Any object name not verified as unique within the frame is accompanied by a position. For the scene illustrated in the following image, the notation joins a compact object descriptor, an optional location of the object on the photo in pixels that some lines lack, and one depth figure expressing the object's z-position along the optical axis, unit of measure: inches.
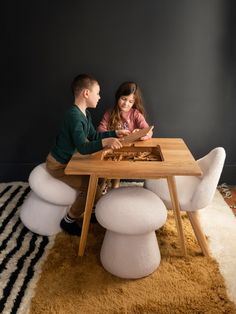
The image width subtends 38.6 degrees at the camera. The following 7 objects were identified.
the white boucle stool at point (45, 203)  77.6
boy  71.3
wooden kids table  61.9
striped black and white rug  60.0
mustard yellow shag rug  58.4
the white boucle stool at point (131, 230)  63.2
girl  90.9
